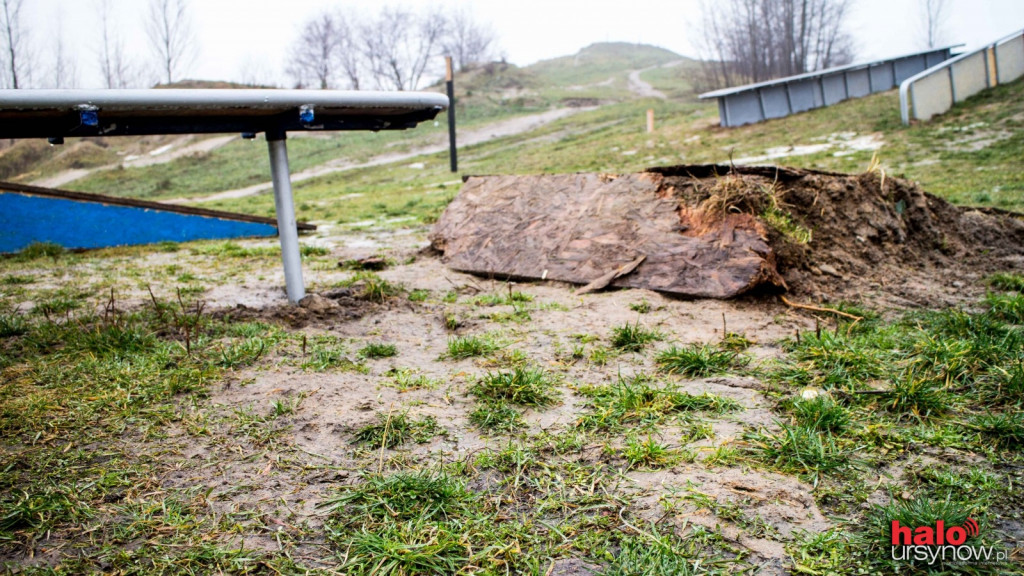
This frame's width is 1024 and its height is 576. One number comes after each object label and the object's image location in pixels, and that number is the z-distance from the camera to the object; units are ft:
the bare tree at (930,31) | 173.06
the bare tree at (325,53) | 209.87
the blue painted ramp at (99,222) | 26.96
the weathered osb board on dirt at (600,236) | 15.60
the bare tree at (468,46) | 228.84
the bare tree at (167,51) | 171.73
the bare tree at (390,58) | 212.43
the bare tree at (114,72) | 164.25
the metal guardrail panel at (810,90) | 72.84
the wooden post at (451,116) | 66.64
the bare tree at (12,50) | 133.08
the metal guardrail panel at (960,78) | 56.70
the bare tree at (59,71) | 145.24
